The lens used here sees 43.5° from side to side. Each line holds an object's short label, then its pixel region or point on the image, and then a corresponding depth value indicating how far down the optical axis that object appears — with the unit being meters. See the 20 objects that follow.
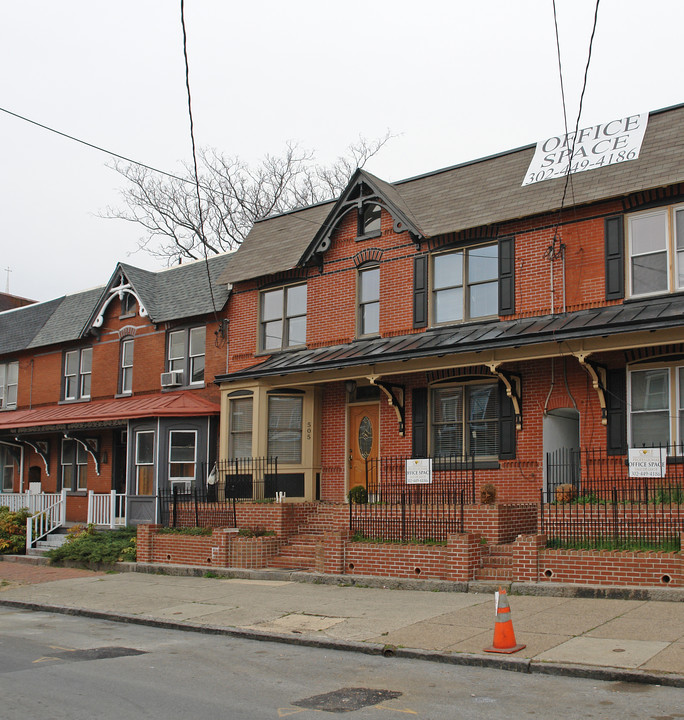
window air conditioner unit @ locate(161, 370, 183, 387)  23.94
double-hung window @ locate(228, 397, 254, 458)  20.52
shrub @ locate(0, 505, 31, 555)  21.77
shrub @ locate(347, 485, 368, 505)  17.31
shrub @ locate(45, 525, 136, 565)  18.83
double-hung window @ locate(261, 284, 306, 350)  21.02
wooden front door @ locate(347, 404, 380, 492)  19.30
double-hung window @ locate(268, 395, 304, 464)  19.95
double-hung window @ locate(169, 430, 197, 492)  21.73
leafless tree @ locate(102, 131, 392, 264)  39.88
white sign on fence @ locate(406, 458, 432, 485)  15.59
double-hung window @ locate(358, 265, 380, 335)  19.53
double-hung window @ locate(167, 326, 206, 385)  23.72
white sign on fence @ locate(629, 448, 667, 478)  13.38
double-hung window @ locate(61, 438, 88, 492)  26.33
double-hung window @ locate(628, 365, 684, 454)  14.70
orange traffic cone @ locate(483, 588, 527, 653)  8.99
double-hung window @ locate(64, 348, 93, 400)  27.22
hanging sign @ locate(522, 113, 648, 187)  16.41
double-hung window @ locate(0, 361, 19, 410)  30.06
